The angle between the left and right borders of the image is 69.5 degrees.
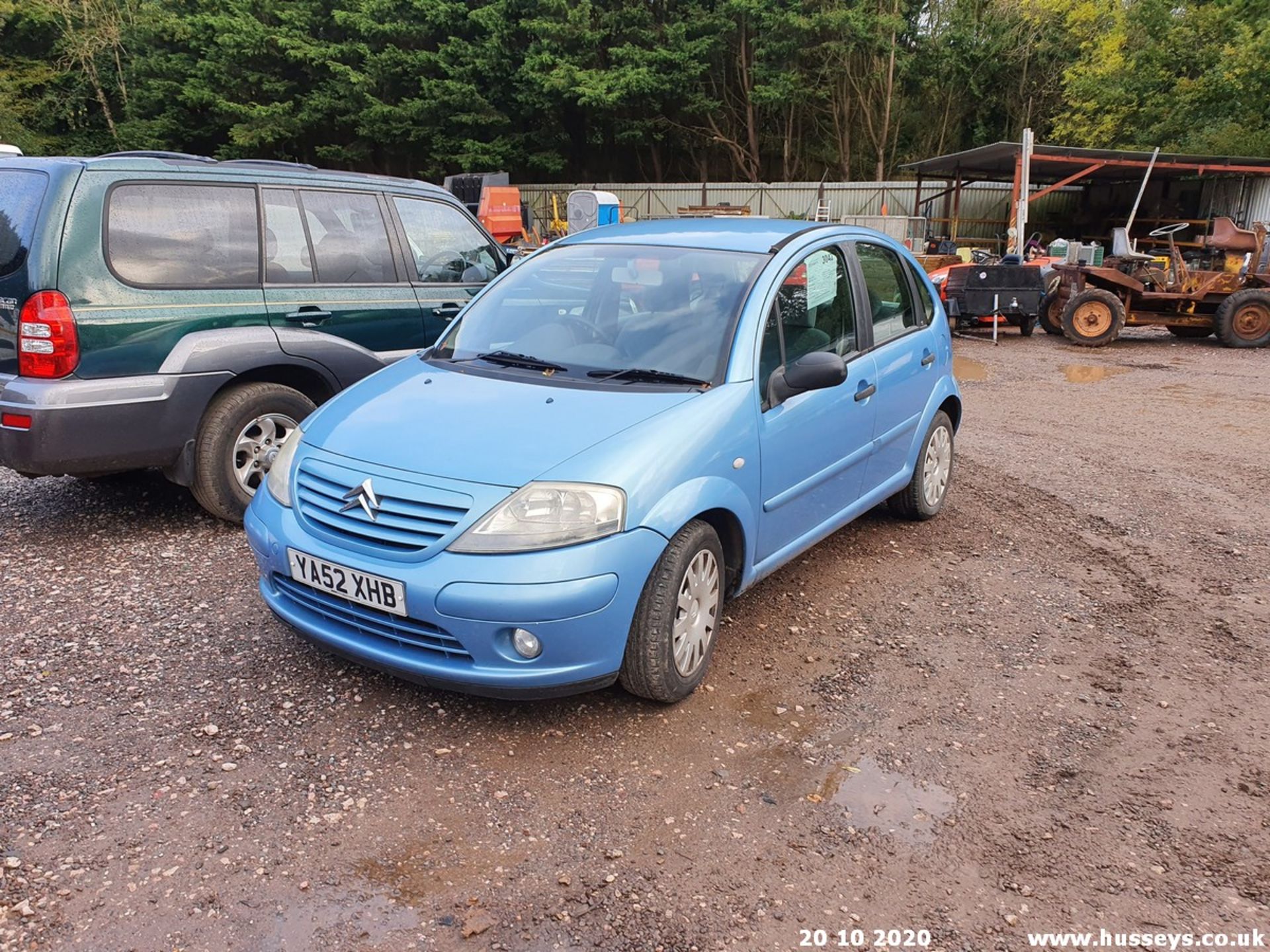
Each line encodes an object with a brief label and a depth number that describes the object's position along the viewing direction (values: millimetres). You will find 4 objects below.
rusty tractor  12484
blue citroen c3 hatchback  2893
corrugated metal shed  26625
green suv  4199
